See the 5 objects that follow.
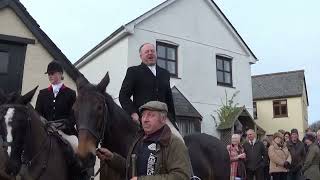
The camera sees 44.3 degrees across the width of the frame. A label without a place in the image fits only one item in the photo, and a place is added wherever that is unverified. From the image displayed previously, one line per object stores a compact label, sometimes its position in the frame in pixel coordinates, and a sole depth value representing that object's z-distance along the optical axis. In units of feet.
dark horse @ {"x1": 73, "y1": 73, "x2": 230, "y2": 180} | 13.56
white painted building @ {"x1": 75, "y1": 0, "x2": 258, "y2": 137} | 59.67
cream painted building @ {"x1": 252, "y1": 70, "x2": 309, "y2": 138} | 114.83
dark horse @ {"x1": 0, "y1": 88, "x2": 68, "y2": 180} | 15.39
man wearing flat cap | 10.32
